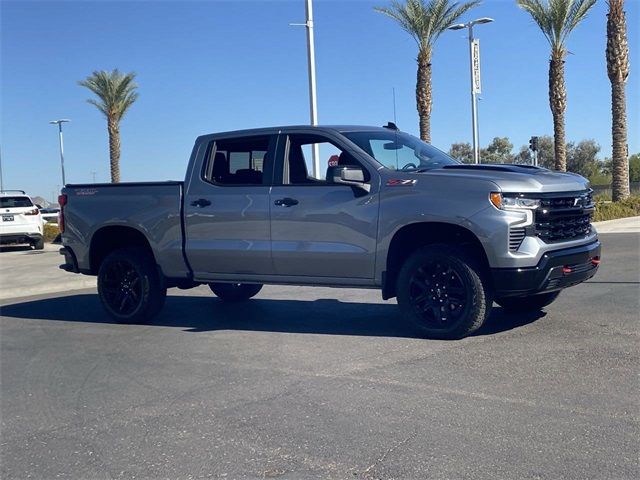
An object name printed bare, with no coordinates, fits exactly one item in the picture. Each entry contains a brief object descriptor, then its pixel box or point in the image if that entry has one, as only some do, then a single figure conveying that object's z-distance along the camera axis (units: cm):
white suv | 2008
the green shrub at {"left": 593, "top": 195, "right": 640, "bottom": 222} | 2394
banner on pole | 2921
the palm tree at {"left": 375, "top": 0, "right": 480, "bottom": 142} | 2708
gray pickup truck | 642
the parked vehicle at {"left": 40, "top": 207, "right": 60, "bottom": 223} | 3653
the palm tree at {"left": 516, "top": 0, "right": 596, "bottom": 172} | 2636
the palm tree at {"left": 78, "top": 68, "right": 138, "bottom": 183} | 3553
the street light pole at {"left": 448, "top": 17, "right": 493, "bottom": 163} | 2894
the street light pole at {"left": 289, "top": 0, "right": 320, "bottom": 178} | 1875
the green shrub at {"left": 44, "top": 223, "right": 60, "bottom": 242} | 2611
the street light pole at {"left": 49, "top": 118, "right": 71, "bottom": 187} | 5687
